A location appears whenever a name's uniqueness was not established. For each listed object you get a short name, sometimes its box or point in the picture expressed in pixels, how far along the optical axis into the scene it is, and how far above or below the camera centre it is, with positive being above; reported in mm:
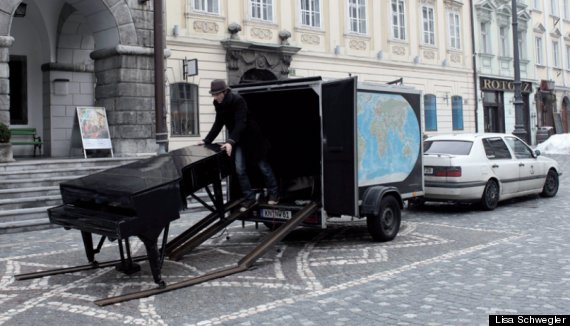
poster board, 14930 +1395
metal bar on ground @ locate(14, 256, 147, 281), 6746 -1033
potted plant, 12414 +855
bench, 16781 +1414
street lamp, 21234 +2835
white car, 11320 -2
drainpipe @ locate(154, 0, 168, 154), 14242 +2723
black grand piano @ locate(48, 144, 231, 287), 5797 -218
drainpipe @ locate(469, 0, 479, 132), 30609 +5649
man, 7578 +525
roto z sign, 31484 +4619
